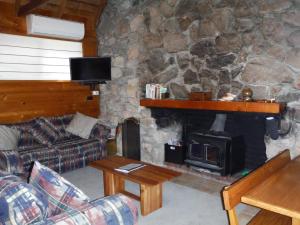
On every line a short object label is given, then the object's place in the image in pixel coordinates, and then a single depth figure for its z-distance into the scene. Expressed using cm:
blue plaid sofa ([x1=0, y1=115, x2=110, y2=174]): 354
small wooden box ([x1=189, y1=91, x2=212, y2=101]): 368
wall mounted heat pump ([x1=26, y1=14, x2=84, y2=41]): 427
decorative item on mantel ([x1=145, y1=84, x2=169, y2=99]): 424
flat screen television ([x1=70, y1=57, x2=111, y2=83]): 466
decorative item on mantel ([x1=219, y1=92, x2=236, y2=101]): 354
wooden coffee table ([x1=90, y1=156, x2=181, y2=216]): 273
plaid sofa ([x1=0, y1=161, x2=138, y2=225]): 139
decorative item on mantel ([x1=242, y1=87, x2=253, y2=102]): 334
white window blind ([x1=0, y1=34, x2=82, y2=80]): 423
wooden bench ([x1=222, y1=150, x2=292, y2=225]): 153
